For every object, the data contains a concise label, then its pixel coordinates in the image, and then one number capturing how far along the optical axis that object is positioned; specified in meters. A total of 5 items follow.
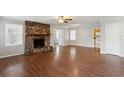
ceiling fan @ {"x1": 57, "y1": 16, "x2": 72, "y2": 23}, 3.83
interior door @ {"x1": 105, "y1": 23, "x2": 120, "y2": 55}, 4.62
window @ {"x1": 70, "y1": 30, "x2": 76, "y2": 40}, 8.98
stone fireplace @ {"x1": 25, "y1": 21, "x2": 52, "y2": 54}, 5.09
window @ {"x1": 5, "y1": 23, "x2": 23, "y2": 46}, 4.41
